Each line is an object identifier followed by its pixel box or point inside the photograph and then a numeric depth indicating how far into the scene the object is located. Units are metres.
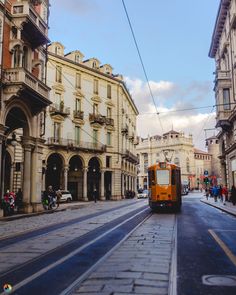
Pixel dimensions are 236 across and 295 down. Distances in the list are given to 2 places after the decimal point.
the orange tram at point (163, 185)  22.33
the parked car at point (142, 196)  59.06
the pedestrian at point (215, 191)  36.98
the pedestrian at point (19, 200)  22.86
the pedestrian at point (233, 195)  30.17
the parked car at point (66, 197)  41.18
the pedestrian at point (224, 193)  33.50
